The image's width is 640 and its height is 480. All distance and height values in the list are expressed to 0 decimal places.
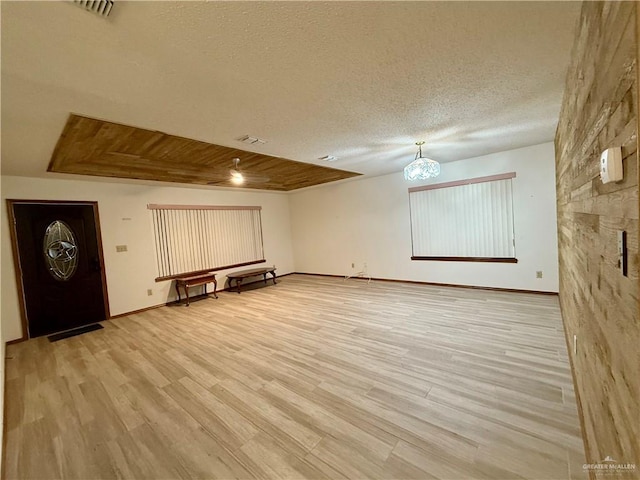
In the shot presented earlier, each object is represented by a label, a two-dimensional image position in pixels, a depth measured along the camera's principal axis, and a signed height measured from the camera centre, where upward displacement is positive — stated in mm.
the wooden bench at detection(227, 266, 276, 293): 5949 -946
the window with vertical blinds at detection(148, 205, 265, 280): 5312 -18
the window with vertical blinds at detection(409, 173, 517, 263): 4464 -56
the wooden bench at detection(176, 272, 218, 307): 5141 -867
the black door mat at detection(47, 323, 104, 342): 3835 -1302
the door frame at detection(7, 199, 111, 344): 3760 -147
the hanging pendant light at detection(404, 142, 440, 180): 3303 +655
